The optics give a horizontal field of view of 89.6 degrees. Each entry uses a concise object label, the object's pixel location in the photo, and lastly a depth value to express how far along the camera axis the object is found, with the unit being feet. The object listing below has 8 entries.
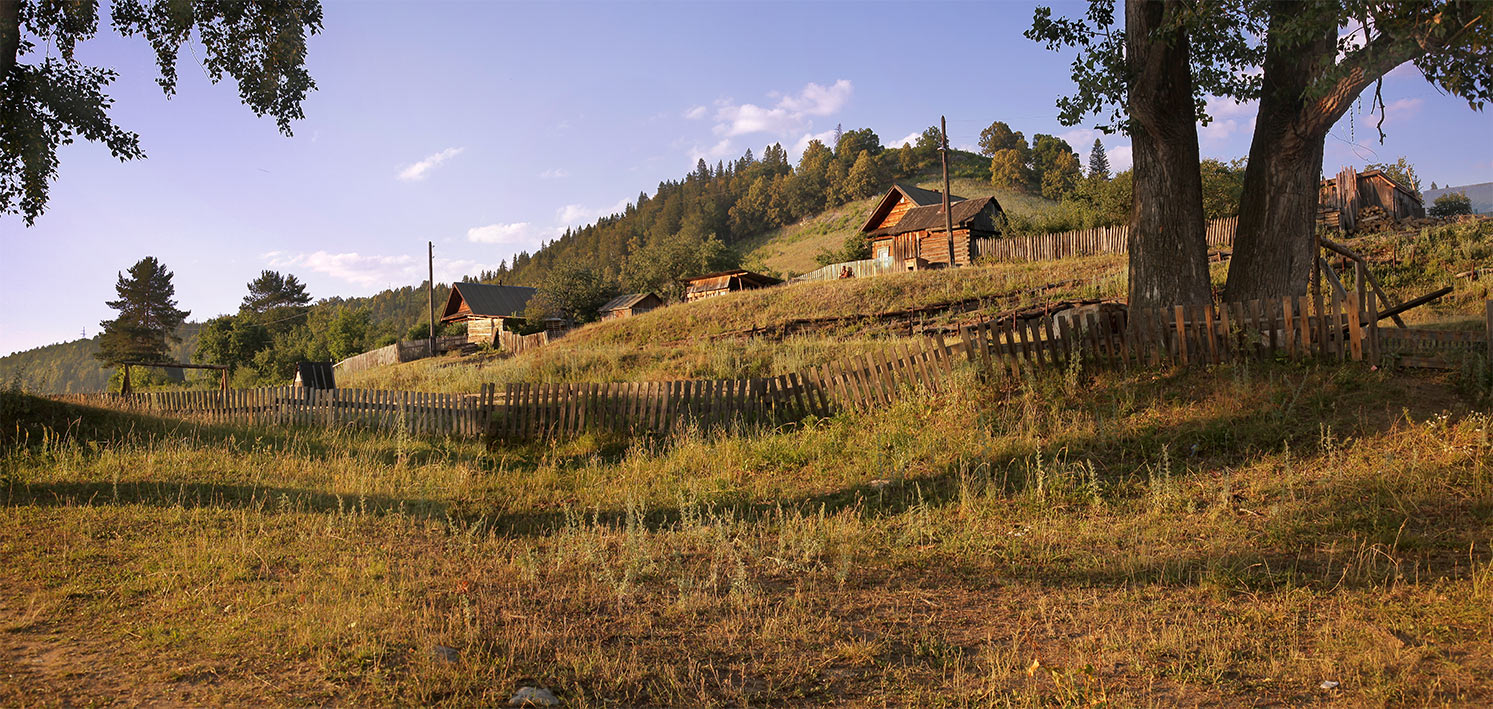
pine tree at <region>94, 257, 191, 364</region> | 226.58
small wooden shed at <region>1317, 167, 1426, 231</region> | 115.75
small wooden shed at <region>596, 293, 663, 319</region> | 192.95
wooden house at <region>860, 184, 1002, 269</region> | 171.83
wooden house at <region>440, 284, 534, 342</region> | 202.08
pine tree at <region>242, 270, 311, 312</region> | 335.67
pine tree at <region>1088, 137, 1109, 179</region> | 435.12
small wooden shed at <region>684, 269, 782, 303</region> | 185.06
